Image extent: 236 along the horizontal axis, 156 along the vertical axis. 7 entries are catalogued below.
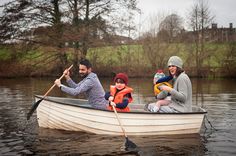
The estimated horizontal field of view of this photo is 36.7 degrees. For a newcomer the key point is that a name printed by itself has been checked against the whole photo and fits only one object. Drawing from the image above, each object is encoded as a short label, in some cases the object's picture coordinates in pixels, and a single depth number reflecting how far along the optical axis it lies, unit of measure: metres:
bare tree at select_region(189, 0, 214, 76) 26.58
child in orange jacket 7.01
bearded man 7.05
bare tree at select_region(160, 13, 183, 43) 27.62
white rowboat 6.88
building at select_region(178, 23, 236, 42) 27.80
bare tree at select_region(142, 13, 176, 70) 26.38
